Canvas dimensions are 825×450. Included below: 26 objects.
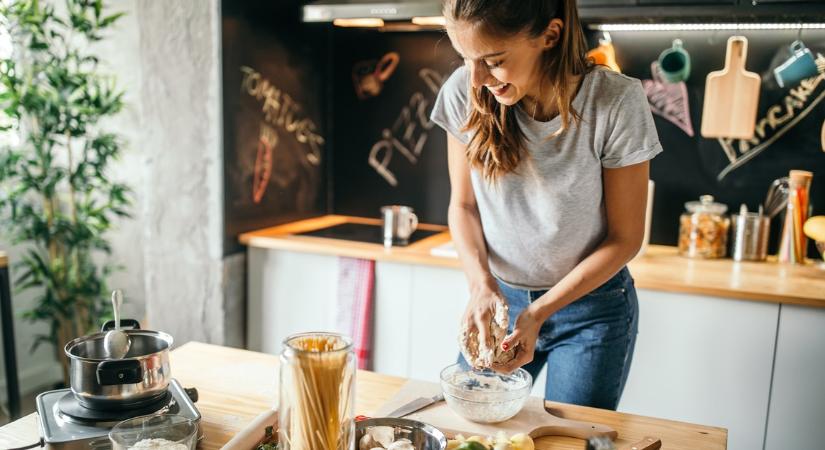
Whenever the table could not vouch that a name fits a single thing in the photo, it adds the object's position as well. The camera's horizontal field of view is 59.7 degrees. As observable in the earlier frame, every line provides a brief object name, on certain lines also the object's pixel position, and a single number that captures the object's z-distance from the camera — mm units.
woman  1233
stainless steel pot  1019
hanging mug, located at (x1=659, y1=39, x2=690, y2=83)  2352
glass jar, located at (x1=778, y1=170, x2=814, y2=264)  2236
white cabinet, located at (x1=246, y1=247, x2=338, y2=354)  2408
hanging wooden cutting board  2316
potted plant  2646
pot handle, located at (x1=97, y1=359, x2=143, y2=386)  1013
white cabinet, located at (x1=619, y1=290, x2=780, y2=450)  1939
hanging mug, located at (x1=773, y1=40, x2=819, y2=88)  2248
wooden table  1070
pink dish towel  2314
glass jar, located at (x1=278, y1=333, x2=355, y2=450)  874
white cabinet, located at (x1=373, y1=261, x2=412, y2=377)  2297
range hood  2186
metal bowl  984
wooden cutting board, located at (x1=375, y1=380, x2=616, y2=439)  1078
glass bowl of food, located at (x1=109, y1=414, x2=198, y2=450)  934
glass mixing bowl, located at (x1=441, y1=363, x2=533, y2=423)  1087
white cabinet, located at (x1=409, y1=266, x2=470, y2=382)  2221
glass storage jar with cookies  2311
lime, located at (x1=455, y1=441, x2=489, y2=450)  861
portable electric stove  981
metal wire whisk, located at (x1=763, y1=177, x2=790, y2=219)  2295
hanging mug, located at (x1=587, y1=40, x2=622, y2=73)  2375
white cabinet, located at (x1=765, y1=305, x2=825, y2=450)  1890
